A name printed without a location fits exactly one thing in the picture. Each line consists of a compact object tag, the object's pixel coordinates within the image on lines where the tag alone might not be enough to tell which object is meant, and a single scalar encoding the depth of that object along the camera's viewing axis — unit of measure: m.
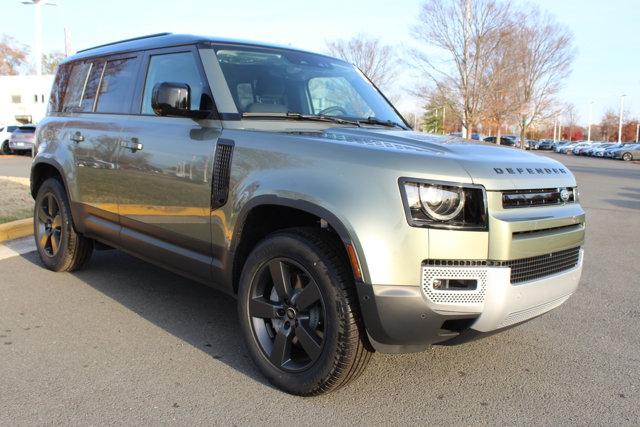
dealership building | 49.81
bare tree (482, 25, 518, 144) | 23.88
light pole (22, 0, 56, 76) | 38.29
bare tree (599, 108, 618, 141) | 97.31
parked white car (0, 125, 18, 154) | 28.22
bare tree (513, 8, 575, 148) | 31.75
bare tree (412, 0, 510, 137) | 22.81
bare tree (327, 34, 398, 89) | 30.22
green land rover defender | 2.64
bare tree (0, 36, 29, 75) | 74.94
